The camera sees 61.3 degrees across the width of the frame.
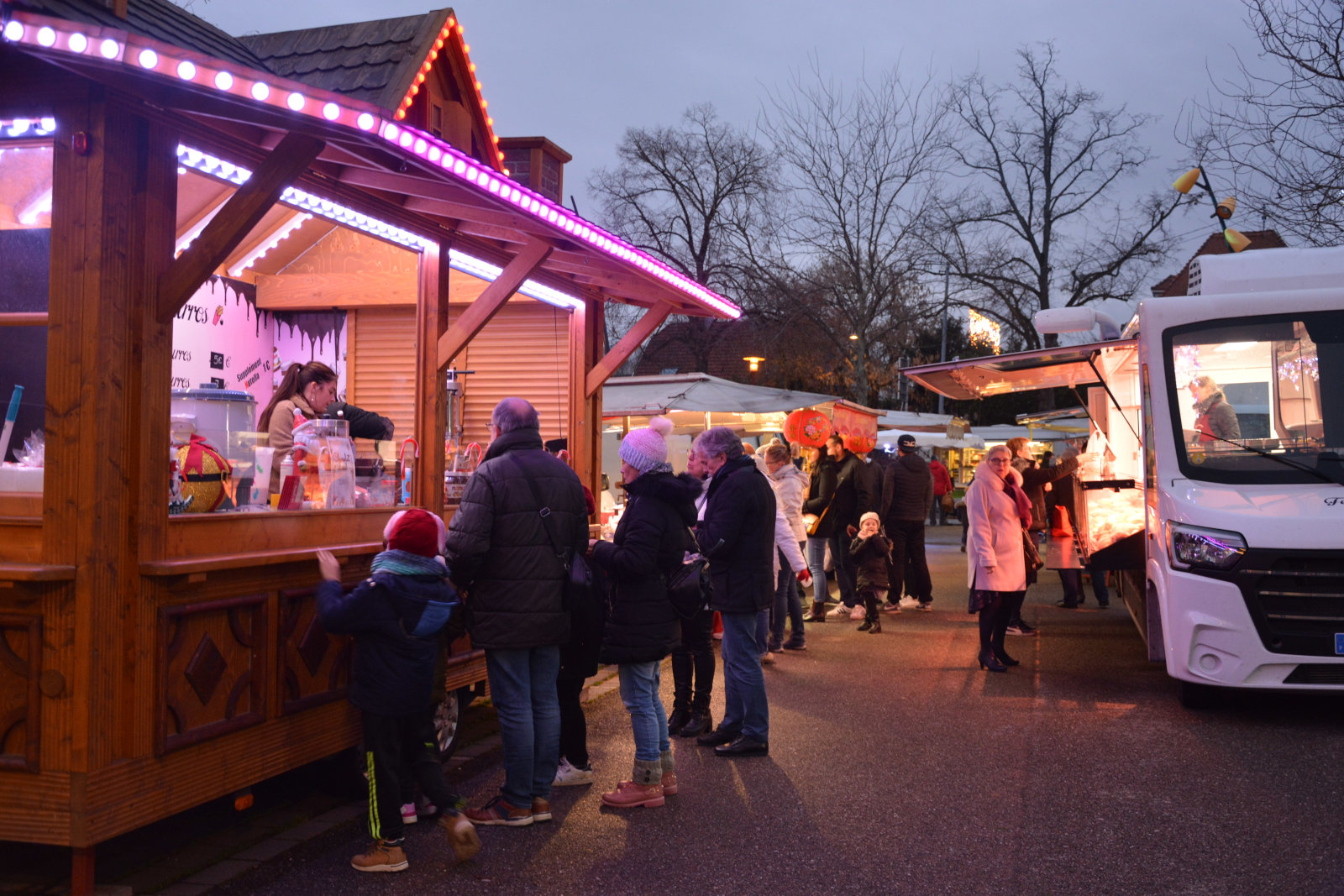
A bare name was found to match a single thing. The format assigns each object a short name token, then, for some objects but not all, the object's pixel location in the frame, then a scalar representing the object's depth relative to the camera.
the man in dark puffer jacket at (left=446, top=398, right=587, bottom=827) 5.12
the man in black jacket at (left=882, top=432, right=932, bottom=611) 12.90
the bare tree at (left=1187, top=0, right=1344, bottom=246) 13.59
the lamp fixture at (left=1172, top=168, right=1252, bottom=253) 10.33
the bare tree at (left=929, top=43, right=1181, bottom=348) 35.84
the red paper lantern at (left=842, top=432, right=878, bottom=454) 15.01
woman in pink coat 9.09
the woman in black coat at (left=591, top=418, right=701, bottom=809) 5.55
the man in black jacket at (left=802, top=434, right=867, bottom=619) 12.59
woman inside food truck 7.70
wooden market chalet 4.16
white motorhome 6.96
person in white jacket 10.27
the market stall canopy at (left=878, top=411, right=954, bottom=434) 25.06
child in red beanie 4.60
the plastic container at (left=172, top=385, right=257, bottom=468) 5.48
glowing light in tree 53.53
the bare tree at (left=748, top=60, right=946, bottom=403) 31.30
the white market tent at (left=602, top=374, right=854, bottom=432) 12.91
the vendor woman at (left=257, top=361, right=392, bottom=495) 6.46
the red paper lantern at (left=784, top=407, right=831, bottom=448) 14.29
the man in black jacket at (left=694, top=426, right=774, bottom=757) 6.67
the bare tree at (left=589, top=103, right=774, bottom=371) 36.88
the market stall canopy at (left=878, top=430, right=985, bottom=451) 28.93
